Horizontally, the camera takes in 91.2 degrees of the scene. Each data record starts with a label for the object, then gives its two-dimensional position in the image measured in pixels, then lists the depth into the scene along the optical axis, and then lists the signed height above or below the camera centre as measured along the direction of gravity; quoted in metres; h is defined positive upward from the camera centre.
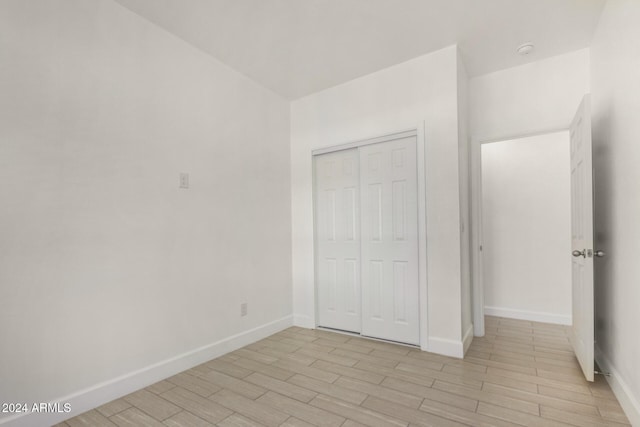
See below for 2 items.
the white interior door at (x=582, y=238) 2.17 -0.22
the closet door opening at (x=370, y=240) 3.01 -0.29
